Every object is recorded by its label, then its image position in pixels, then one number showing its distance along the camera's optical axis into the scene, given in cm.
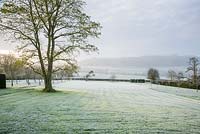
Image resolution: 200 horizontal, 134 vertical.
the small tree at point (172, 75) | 9126
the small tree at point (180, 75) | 8328
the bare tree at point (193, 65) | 6333
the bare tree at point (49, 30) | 2903
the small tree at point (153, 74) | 10224
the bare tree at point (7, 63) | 5445
